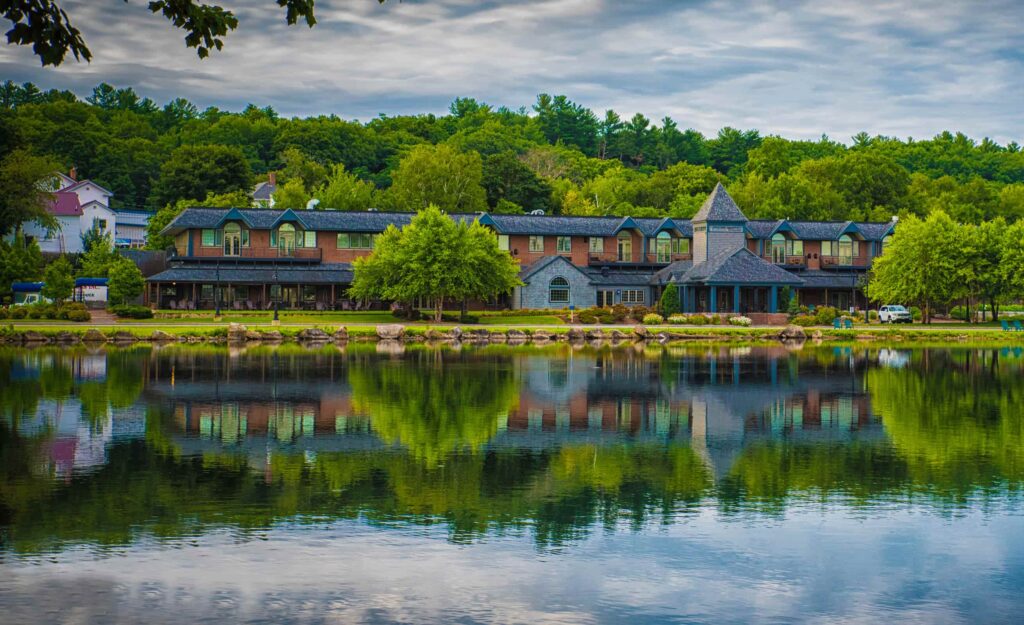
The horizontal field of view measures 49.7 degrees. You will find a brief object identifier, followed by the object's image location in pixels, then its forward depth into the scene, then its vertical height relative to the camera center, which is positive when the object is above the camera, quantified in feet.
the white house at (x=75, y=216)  371.76 +30.01
